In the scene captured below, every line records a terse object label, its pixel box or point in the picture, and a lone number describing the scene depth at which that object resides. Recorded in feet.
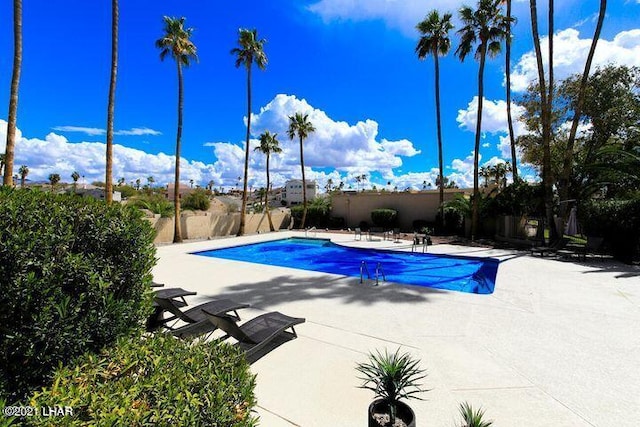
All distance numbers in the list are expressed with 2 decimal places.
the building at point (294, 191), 272.31
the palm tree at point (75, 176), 254.39
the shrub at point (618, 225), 37.58
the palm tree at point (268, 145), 78.95
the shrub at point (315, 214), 85.51
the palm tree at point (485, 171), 176.71
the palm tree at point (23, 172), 191.40
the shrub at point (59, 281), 6.97
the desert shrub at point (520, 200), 53.67
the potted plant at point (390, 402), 7.88
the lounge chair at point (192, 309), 15.98
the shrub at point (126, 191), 185.33
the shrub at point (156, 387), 5.57
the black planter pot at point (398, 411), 7.77
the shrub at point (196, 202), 125.10
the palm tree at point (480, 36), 53.26
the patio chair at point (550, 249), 43.14
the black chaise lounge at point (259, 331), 13.34
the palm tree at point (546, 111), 47.47
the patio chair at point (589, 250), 39.60
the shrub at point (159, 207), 62.75
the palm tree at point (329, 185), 314.69
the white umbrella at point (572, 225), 46.01
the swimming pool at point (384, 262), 33.83
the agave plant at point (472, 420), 7.02
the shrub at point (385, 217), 74.79
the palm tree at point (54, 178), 203.23
